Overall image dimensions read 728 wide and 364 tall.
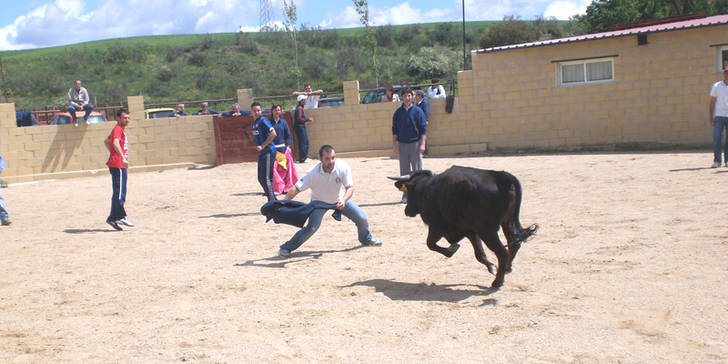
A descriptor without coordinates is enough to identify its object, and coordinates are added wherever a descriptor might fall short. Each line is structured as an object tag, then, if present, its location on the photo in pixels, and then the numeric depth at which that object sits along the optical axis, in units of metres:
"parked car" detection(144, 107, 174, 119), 23.39
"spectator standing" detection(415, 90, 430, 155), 14.01
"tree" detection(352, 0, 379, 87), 28.52
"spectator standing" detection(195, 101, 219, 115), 20.23
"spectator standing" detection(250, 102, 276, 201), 11.31
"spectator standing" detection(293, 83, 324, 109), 19.41
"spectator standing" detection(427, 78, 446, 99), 19.05
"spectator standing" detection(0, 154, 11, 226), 11.28
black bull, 5.85
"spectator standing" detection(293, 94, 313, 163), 18.36
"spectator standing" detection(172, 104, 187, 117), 20.28
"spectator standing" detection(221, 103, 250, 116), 18.72
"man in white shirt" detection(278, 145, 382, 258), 7.66
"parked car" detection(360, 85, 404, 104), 20.25
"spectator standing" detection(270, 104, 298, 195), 11.78
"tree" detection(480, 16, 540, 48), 48.38
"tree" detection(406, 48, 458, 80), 41.44
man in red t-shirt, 10.19
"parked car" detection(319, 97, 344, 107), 20.73
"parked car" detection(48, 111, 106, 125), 18.65
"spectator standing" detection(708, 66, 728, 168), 11.96
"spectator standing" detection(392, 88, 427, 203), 10.91
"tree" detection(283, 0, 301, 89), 31.36
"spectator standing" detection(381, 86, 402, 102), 18.89
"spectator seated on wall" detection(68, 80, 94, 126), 18.48
